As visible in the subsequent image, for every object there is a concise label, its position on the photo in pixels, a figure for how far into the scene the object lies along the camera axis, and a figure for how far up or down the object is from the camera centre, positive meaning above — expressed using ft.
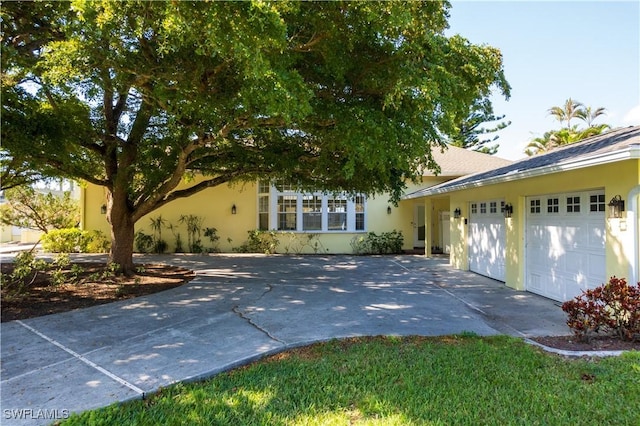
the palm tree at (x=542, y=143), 84.10 +20.15
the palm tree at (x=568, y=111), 94.32 +30.50
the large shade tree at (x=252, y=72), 14.02 +7.56
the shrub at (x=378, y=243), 55.01 -2.47
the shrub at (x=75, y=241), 54.65 -2.35
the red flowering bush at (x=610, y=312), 16.43 -3.94
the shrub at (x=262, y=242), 55.26 -2.35
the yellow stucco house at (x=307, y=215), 55.72 +1.76
